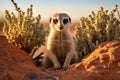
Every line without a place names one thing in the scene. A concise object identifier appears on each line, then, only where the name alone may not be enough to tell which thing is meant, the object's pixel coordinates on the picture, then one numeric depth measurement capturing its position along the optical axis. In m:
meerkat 6.71
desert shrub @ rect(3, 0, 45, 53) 7.55
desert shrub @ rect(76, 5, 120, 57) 7.46
